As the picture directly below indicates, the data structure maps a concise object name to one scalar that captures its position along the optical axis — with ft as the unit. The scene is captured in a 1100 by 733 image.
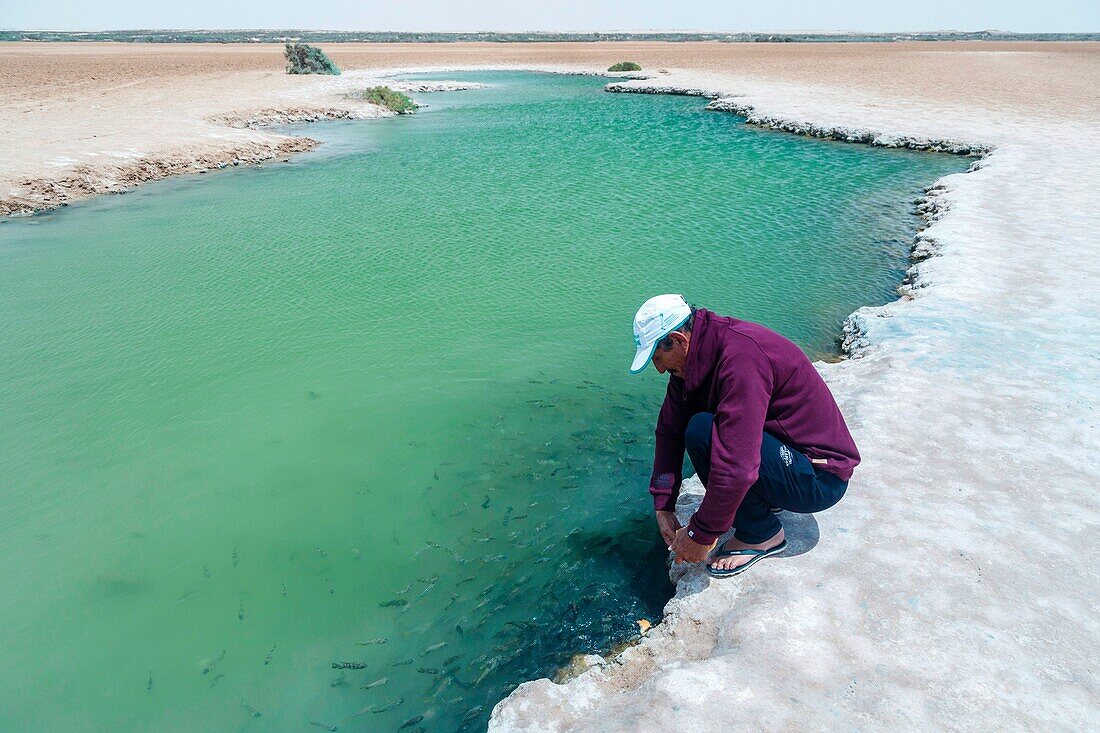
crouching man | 10.79
